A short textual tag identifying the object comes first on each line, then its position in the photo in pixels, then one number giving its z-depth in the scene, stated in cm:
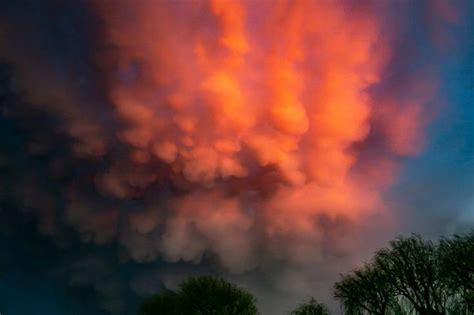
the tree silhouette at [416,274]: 4253
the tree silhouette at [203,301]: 7319
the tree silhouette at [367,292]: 4803
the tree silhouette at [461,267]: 3850
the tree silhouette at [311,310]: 6494
